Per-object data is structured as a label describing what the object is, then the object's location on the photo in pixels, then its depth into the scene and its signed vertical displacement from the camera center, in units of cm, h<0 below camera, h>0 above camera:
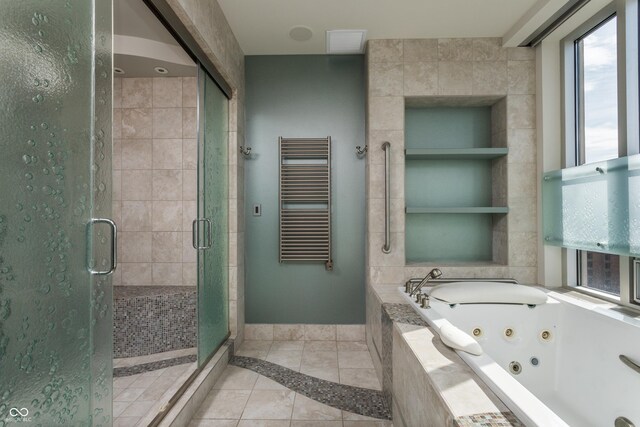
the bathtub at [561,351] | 137 -67
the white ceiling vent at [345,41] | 235 +134
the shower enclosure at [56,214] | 73 +0
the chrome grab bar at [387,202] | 238 +10
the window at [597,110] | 191 +67
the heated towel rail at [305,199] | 264 +14
